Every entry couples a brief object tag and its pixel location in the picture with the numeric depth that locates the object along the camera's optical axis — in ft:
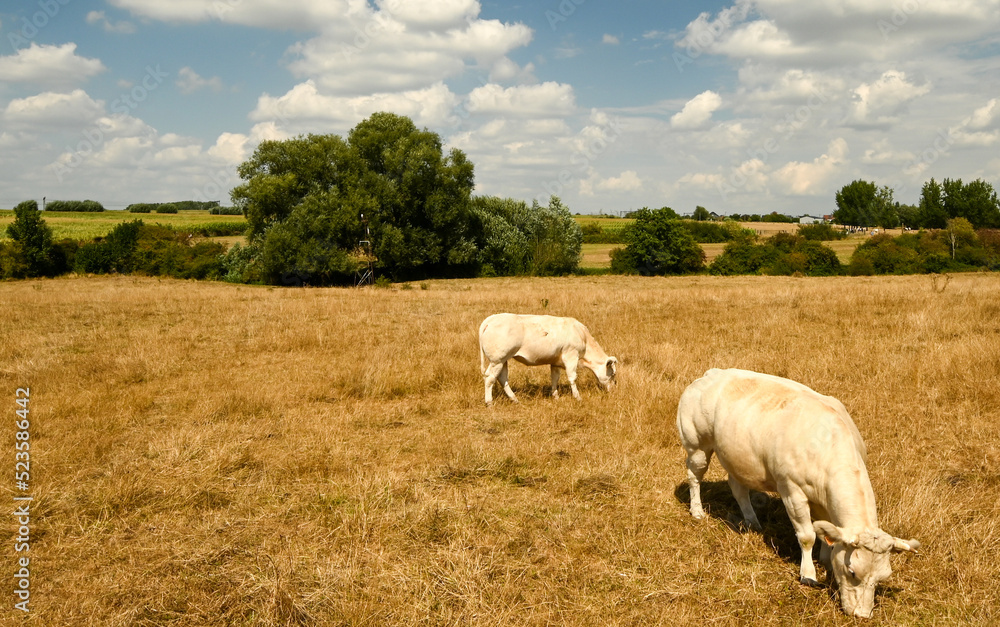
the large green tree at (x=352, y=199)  151.12
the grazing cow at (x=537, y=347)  33.22
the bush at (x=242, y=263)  164.72
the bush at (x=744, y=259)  200.75
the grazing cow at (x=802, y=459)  13.75
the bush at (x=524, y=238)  187.21
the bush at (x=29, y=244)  170.81
